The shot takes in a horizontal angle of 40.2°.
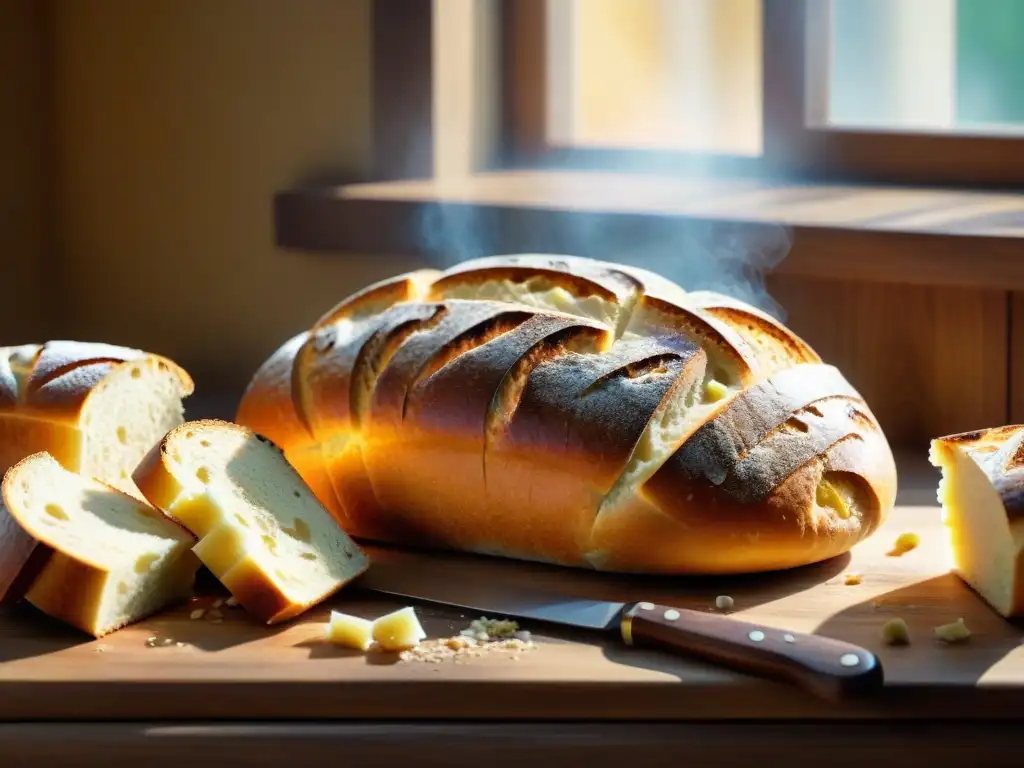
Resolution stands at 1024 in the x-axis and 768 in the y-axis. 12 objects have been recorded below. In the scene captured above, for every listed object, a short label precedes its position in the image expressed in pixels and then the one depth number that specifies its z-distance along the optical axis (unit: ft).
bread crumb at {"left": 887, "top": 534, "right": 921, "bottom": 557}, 4.48
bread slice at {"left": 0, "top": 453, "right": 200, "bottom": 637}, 3.89
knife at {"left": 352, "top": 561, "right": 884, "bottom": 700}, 3.45
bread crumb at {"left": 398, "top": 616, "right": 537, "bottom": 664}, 3.72
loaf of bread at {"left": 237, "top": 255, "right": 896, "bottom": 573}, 4.07
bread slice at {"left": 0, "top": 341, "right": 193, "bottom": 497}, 4.85
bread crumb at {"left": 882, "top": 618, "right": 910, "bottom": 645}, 3.74
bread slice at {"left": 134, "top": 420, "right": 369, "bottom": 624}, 3.98
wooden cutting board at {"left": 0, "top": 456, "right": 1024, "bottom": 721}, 3.51
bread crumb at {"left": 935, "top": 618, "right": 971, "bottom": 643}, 3.74
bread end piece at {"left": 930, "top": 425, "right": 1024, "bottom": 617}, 3.87
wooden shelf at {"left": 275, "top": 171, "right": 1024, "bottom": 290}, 5.22
